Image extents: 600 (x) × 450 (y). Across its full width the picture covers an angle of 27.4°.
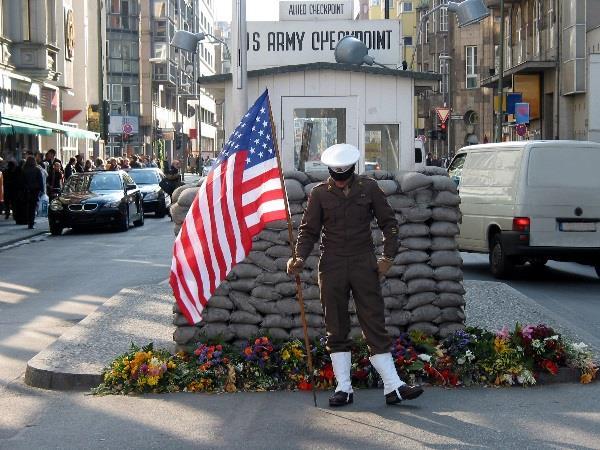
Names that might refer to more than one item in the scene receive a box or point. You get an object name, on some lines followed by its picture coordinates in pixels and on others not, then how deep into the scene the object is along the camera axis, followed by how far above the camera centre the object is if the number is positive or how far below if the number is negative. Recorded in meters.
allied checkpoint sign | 16.91 +2.05
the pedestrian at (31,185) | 29.12 -0.60
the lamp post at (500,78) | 46.62 +2.97
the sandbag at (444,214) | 9.84 -0.47
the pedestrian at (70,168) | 36.59 -0.26
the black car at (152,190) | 36.31 -0.94
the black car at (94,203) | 28.25 -1.02
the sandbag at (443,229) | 9.82 -0.58
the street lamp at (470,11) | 20.14 +2.37
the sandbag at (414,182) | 9.78 -0.21
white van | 16.22 -0.64
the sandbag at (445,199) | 9.87 -0.35
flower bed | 8.74 -1.50
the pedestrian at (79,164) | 37.25 -0.15
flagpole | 8.30 -0.91
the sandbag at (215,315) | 9.52 -1.21
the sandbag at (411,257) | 9.73 -0.80
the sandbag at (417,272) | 9.70 -0.91
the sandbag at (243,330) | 9.55 -1.34
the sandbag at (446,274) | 9.72 -0.93
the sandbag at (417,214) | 9.80 -0.46
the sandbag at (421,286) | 9.67 -1.02
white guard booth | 15.16 +0.60
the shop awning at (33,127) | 32.50 +0.93
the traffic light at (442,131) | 56.09 +1.15
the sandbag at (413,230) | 9.80 -0.59
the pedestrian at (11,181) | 31.58 -0.55
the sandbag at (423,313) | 9.65 -1.24
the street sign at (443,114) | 53.25 +1.79
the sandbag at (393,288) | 9.66 -1.03
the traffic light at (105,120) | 47.88 +1.51
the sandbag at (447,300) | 9.70 -1.14
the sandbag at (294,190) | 9.70 -0.26
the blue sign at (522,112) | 38.50 +1.34
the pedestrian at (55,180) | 34.41 -0.59
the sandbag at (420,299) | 9.65 -1.13
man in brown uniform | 7.92 -0.66
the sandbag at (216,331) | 9.48 -1.34
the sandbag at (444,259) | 9.77 -0.82
